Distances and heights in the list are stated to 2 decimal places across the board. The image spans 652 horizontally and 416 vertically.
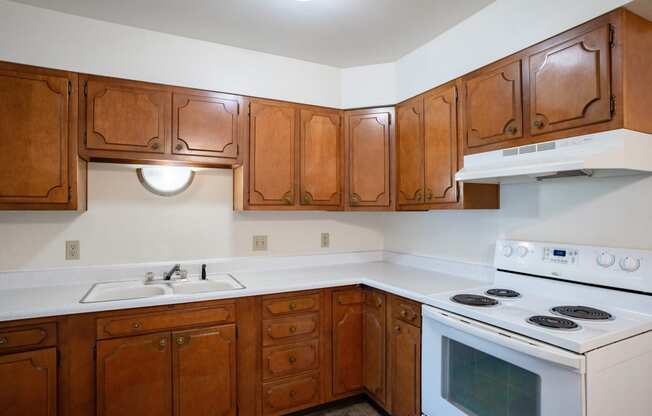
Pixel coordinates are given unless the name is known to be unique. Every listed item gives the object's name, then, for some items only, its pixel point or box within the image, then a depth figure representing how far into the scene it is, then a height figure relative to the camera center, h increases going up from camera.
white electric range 1.19 -0.49
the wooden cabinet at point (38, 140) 1.80 +0.39
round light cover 2.30 +0.22
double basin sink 2.02 -0.47
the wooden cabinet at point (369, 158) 2.58 +0.40
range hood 1.31 +0.22
